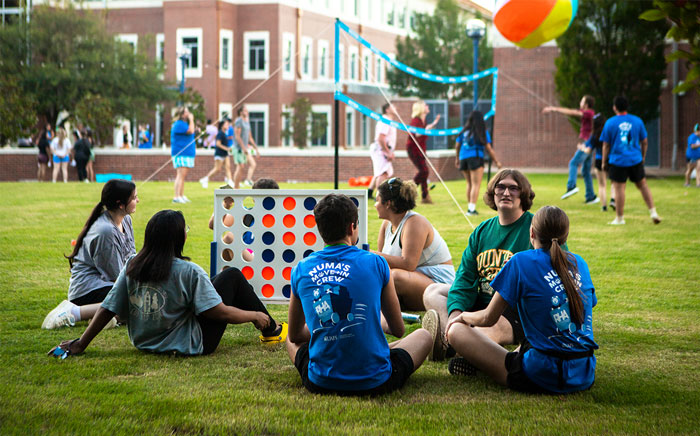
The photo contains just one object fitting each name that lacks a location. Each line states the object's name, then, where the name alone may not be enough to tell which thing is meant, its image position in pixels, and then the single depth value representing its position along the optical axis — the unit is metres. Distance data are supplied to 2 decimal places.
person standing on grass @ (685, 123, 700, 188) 23.14
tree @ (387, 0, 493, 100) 53.66
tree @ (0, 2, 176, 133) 38.47
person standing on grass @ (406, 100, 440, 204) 16.89
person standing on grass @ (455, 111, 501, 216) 15.04
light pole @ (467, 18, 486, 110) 24.27
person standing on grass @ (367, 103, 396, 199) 16.77
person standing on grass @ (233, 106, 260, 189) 21.06
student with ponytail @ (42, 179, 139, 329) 6.30
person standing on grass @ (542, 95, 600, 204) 16.41
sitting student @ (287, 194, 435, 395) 4.36
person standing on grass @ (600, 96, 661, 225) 13.23
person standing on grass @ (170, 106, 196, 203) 17.28
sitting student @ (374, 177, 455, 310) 6.45
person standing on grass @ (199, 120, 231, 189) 21.12
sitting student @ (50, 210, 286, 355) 5.19
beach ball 13.54
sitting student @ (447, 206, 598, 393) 4.43
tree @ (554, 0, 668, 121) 28.67
